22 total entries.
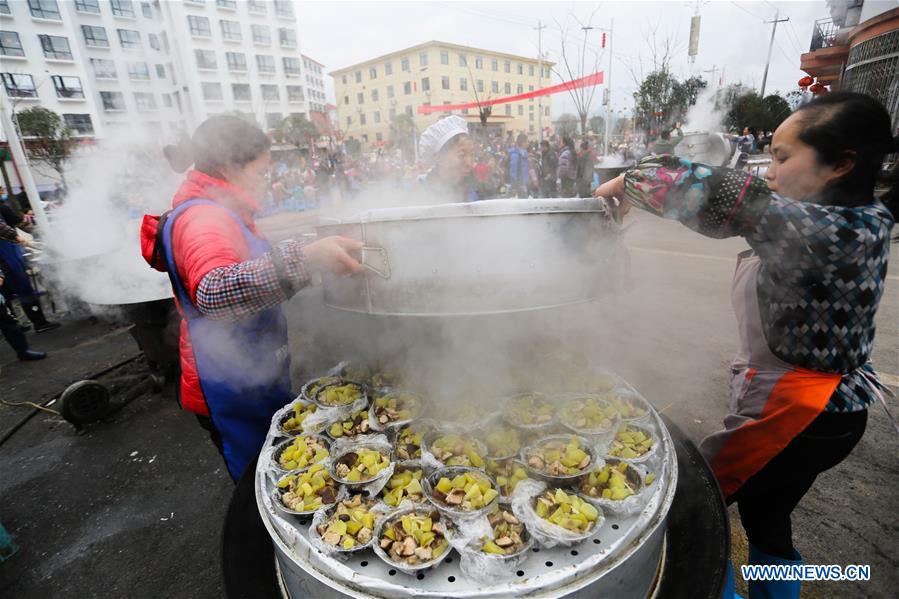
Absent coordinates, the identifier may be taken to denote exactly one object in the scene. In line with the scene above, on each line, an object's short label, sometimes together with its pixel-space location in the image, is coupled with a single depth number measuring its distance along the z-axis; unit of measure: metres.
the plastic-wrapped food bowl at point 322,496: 1.43
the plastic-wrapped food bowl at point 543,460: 1.47
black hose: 3.45
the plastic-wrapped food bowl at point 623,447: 1.57
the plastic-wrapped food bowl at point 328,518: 1.27
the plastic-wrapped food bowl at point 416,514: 1.21
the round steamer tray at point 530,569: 1.16
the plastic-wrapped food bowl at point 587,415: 1.71
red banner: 15.16
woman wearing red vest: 1.29
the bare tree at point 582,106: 16.66
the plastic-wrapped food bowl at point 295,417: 1.86
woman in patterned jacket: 1.17
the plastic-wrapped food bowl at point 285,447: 1.62
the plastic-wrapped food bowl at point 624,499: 1.36
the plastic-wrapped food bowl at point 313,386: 2.06
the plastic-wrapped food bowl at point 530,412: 1.79
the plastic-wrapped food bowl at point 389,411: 1.83
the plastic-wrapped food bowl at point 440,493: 1.33
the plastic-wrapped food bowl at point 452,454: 1.61
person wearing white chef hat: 3.01
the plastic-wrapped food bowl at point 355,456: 1.50
